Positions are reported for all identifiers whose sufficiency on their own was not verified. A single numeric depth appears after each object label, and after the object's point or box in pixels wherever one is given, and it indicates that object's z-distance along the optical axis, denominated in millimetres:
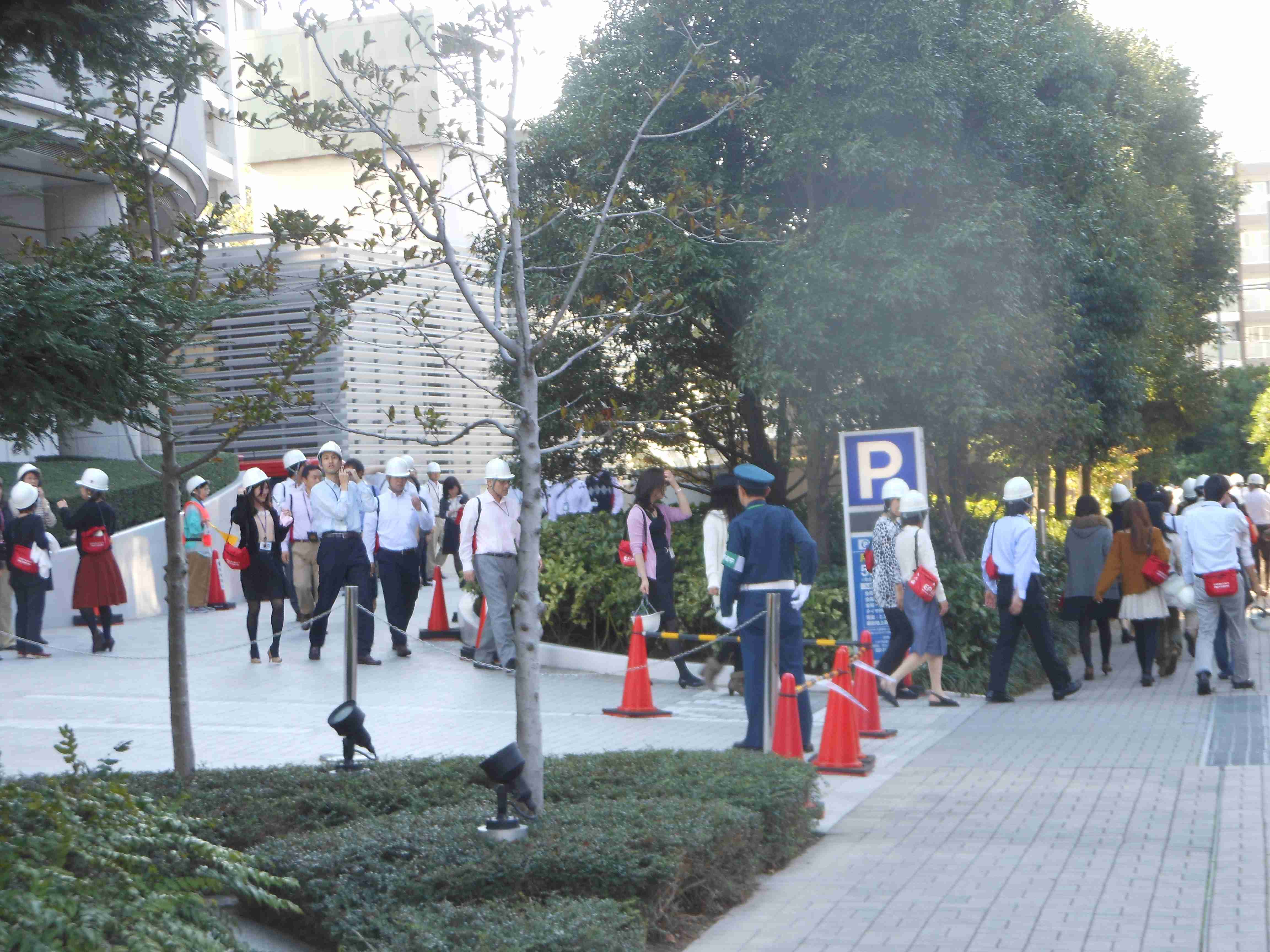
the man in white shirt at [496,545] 12133
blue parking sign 12133
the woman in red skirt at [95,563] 13766
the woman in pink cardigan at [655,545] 12188
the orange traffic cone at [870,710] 9898
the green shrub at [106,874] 3701
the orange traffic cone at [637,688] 10852
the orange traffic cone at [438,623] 15039
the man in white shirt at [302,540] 14016
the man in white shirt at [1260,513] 22406
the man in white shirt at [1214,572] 11906
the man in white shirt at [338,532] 12781
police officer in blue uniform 8680
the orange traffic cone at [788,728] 8023
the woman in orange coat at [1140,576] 13055
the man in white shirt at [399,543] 13336
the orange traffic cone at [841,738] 8445
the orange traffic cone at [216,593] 17750
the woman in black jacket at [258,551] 13336
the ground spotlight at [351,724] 6863
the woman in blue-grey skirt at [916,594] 11219
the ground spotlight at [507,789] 5352
